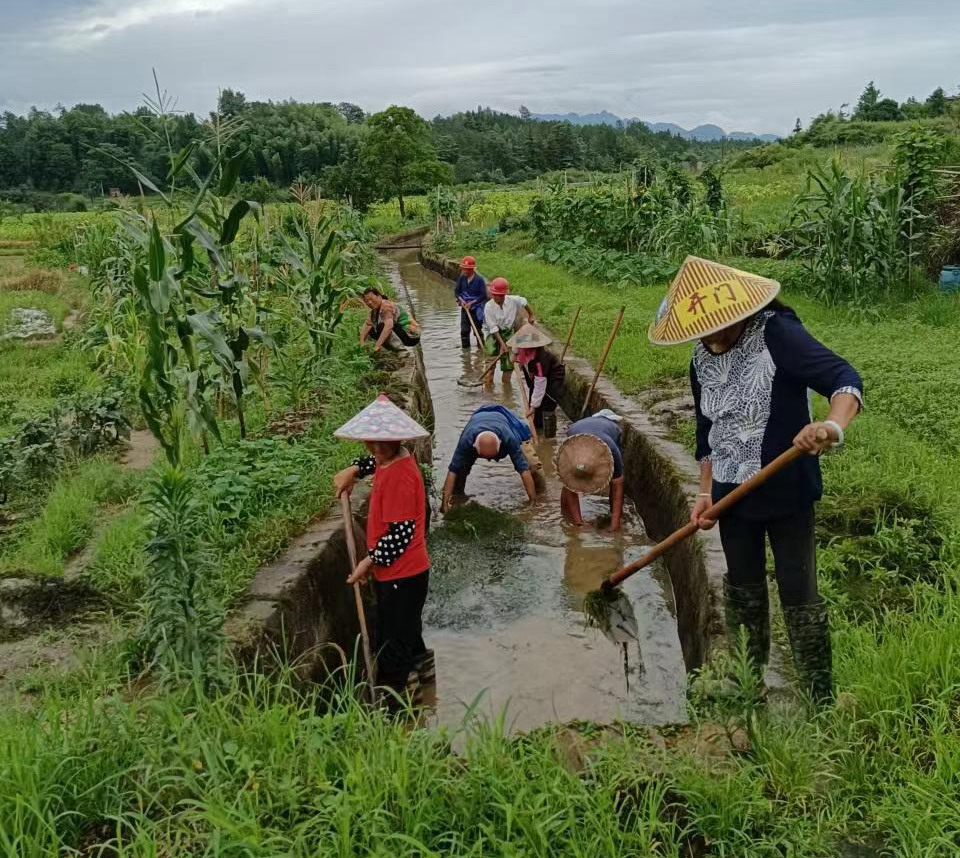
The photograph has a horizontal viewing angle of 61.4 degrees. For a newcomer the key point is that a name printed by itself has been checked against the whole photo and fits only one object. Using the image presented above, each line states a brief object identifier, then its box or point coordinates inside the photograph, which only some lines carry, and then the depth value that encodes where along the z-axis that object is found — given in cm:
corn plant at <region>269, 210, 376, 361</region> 682
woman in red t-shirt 375
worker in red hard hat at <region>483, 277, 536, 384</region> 863
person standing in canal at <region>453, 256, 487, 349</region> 1134
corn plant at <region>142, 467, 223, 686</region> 287
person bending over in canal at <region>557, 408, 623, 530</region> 525
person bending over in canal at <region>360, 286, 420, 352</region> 867
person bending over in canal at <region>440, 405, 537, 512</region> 548
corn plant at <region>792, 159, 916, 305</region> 926
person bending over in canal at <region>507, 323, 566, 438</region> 722
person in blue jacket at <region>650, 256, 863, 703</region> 278
